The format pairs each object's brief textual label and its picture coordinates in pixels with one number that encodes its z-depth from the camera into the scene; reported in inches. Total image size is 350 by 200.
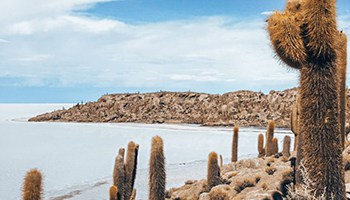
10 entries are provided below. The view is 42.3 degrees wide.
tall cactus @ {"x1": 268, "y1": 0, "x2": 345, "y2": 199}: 314.8
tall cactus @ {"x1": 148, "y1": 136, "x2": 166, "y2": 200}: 384.8
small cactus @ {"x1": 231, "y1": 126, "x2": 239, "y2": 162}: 751.2
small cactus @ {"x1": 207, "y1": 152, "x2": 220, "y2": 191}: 571.5
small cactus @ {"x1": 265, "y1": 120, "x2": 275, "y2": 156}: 704.7
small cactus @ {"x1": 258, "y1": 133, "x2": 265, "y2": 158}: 794.2
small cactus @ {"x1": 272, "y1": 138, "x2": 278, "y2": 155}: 765.4
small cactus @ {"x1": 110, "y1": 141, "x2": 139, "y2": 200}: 467.2
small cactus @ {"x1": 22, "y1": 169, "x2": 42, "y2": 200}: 236.5
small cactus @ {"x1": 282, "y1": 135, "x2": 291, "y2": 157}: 715.3
